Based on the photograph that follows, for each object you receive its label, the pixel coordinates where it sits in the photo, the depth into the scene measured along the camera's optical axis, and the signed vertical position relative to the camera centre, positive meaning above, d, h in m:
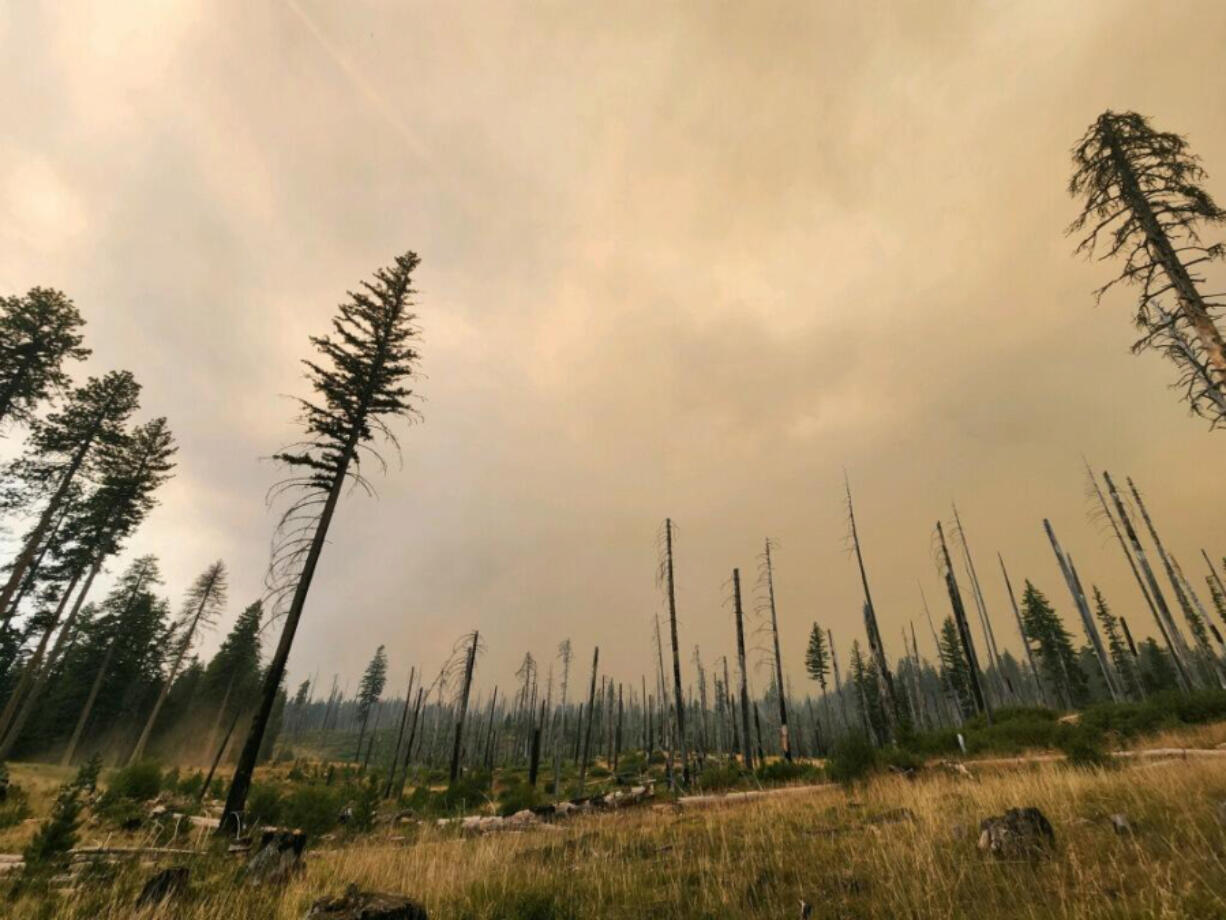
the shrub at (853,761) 13.97 -1.30
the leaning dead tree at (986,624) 41.94 +7.42
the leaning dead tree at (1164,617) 27.58 +5.36
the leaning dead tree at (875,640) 22.55 +3.27
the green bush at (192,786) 23.53 -3.94
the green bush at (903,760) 14.06 -1.30
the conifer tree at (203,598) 35.33 +7.15
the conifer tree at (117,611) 39.62 +6.49
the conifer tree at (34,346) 19.86 +13.44
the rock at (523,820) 13.16 -2.86
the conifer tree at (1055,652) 50.56 +6.23
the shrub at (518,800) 16.77 -3.03
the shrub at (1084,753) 10.45 -0.72
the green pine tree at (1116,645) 53.19 +7.87
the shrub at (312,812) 11.55 -2.42
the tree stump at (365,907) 4.12 -1.63
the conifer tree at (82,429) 21.29 +11.40
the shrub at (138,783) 16.86 -2.73
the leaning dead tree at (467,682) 26.67 +1.23
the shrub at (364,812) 13.08 -2.72
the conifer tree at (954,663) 54.50 +5.27
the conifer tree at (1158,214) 11.13 +11.37
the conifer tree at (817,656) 60.47 +6.44
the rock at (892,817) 7.92 -1.62
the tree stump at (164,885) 5.21 -1.86
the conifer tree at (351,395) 13.01 +8.70
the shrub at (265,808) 11.83 -2.42
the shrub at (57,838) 6.82 -1.86
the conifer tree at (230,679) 48.16 +1.93
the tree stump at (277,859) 6.56 -2.03
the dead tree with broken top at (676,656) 22.01 +2.39
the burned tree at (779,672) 23.22 +1.96
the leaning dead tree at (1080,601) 32.97 +7.29
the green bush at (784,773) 18.66 -2.19
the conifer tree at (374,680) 76.75 +3.39
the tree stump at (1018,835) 5.33 -1.24
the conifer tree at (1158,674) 48.91 +4.30
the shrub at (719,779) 18.86 -2.49
